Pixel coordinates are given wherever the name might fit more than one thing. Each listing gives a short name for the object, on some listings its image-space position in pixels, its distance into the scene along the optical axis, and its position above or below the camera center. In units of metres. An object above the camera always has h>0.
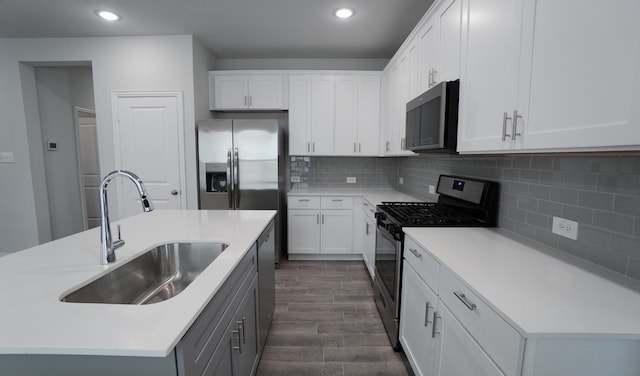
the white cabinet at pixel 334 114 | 3.58 +0.63
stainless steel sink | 1.20 -0.58
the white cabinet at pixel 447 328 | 0.88 -0.69
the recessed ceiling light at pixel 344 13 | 2.61 +1.45
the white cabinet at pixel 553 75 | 0.78 +0.32
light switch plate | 3.44 +0.03
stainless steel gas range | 1.84 -0.41
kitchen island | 0.69 -0.46
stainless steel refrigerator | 3.24 -0.04
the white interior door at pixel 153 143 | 3.29 +0.20
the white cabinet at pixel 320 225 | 3.55 -0.84
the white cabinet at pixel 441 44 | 1.71 +0.82
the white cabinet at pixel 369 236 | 2.91 -0.86
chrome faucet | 1.13 -0.23
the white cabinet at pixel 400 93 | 2.45 +0.69
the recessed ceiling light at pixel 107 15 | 2.67 +1.45
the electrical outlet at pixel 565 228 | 1.29 -0.32
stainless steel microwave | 1.72 +0.29
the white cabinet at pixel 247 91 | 3.61 +0.93
